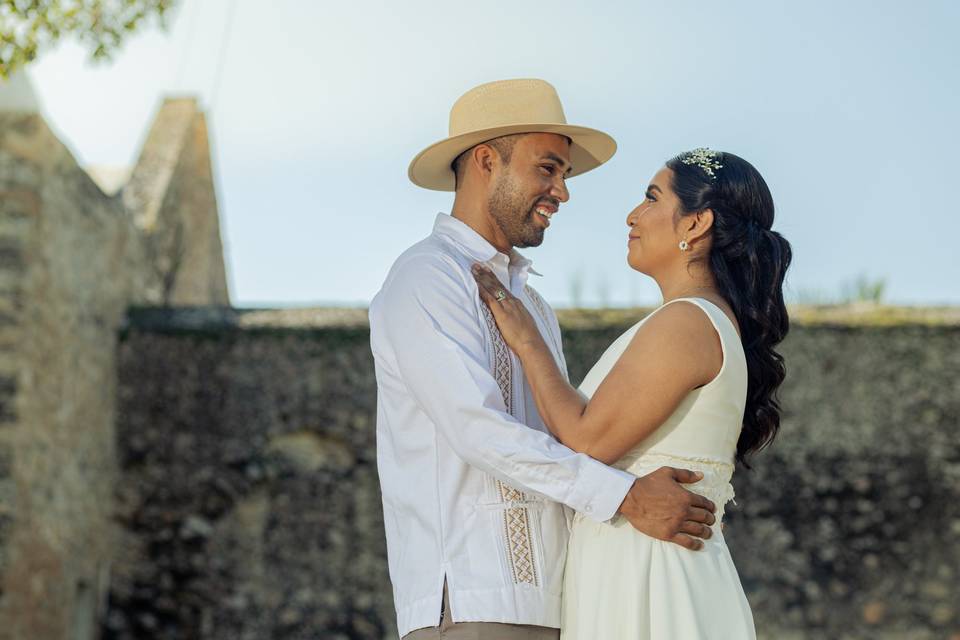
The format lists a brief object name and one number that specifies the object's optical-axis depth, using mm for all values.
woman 2820
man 2816
